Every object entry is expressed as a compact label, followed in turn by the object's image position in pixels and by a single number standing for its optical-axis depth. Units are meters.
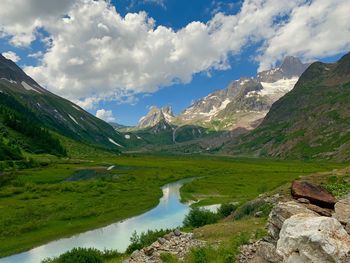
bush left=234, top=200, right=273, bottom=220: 46.65
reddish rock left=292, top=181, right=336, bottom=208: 31.92
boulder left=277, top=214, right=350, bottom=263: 17.70
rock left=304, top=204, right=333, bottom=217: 28.44
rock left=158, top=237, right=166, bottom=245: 37.19
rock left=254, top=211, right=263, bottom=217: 46.39
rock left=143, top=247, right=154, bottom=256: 34.25
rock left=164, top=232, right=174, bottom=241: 38.95
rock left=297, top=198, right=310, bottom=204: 31.96
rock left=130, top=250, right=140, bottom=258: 34.33
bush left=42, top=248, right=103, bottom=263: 39.03
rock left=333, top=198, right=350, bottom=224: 21.27
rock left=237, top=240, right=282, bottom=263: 22.67
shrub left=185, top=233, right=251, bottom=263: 29.15
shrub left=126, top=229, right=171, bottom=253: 44.97
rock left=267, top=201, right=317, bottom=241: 24.58
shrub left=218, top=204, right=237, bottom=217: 61.29
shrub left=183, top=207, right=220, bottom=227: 56.72
